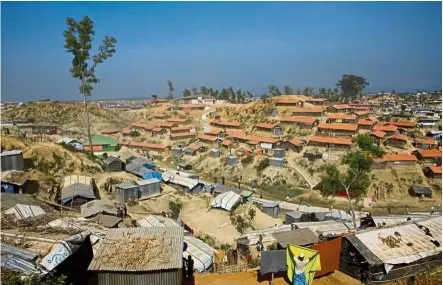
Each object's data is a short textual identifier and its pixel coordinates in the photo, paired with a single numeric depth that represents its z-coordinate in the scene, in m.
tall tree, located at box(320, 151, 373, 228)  44.03
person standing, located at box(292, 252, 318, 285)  12.31
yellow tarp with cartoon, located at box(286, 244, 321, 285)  12.43
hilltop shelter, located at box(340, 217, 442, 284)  13.13
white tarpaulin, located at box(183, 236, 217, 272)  16.17
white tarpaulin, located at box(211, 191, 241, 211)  31.48
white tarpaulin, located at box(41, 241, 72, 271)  10.38
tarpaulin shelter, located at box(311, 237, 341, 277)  13.82
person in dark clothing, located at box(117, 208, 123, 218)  22.45
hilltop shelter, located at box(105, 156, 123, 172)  36.16
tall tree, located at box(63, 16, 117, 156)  32.94
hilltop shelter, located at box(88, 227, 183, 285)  10.56
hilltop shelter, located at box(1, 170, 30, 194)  22.15
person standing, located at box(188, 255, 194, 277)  13.98
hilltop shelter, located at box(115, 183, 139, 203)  29.66
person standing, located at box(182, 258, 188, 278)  14.22
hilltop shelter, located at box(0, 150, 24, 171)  24.00
